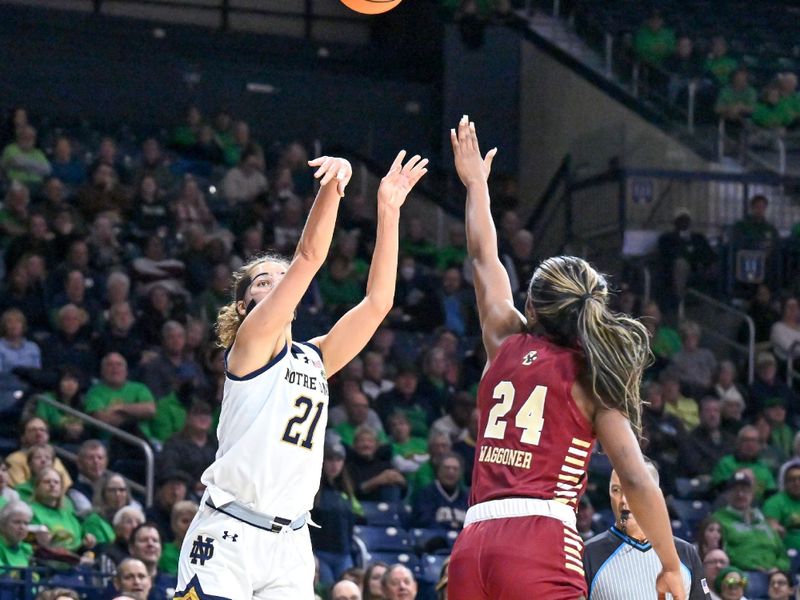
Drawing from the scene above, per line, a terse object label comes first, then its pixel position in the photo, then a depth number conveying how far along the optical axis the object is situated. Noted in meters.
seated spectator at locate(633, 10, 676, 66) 19.38
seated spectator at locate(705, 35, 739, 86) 19.11
